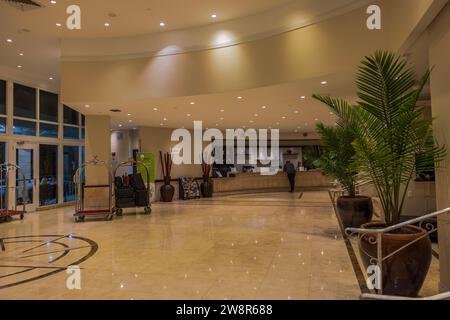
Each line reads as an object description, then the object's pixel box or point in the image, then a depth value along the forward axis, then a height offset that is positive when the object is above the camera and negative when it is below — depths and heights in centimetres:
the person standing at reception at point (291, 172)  1512 -25
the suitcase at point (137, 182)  959 -43
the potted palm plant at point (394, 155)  303 +11
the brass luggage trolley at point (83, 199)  842 -85
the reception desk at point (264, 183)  1413 -74
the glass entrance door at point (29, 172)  1023 -12
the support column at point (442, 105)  313 +63
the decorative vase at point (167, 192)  1217 -93
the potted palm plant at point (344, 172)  595 -11
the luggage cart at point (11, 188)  955 -59
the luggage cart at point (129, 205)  920 -107
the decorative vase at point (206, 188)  1326 -86
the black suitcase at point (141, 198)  931 -89
